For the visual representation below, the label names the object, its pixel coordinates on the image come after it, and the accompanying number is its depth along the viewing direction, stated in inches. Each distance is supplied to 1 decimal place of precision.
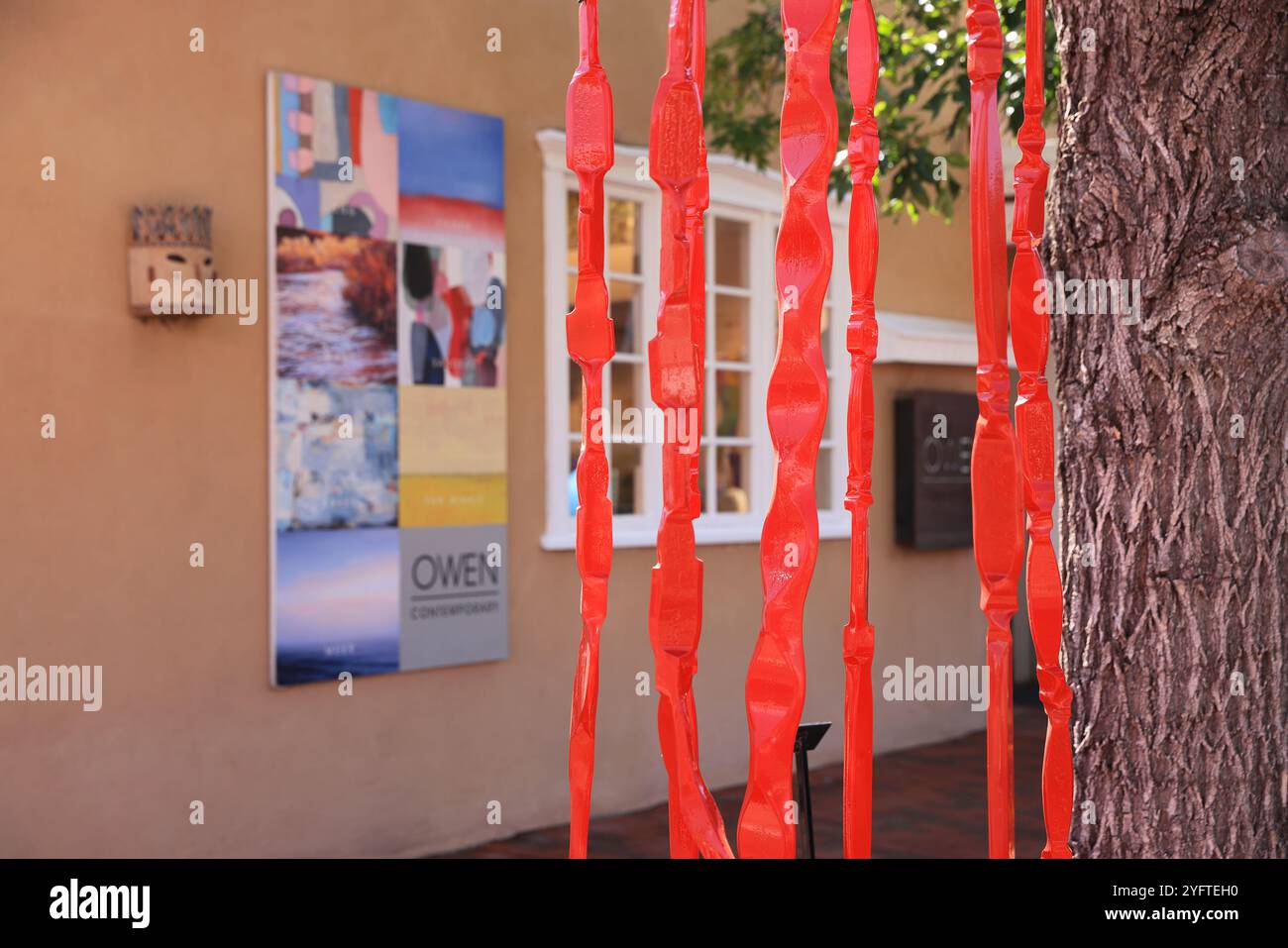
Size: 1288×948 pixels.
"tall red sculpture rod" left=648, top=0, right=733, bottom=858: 71.4
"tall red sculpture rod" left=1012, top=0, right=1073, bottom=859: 78.3
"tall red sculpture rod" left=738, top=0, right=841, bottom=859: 66.7
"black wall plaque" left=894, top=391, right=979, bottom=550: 332.5
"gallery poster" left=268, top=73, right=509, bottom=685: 217.6
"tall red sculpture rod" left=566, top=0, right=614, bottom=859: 73.2
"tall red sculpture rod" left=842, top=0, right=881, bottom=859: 73.4
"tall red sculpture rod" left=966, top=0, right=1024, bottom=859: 73.7
